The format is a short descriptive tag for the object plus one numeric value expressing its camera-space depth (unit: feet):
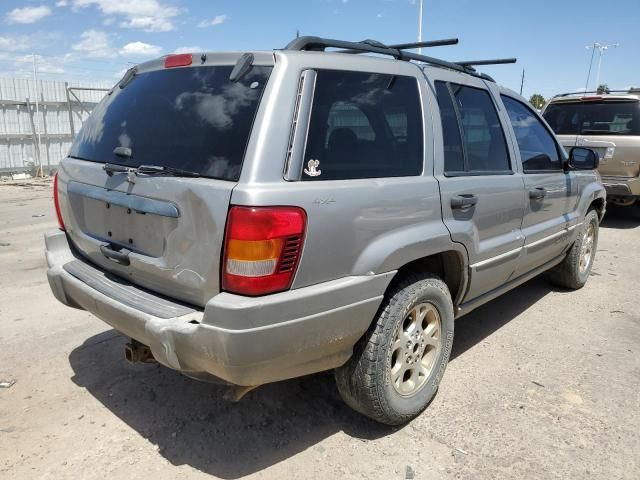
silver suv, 7.03
